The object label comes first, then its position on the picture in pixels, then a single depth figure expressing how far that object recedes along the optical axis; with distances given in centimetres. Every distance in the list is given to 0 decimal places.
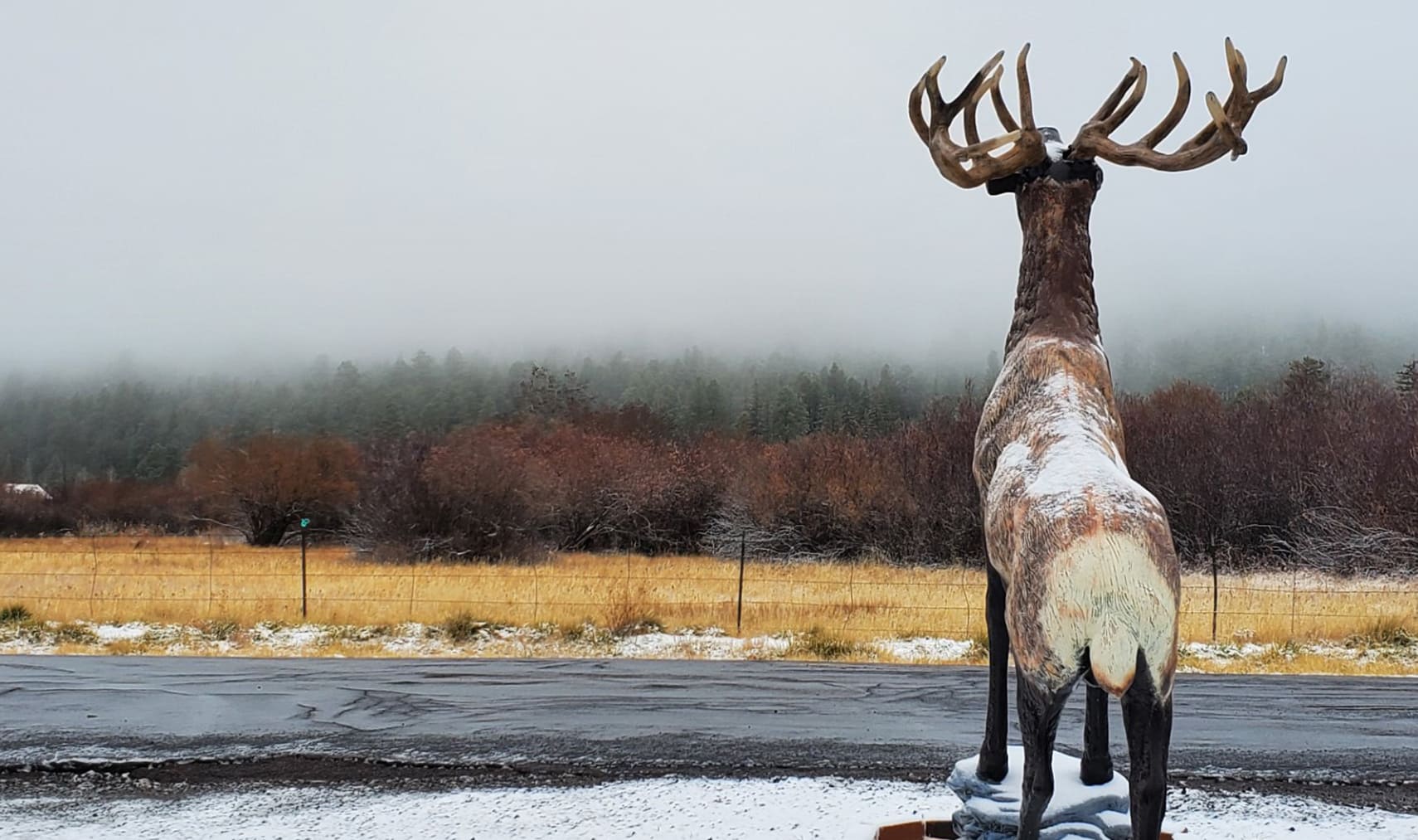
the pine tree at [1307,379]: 3170
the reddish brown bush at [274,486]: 3459
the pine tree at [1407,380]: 3261
